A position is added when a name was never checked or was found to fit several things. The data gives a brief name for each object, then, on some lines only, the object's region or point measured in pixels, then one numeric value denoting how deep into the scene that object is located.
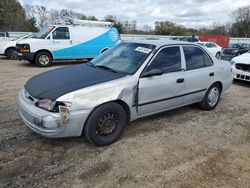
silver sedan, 2.95
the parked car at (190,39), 21.43
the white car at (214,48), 16.72
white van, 10.20
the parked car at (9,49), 13.20
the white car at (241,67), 7.22
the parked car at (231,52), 14.80
